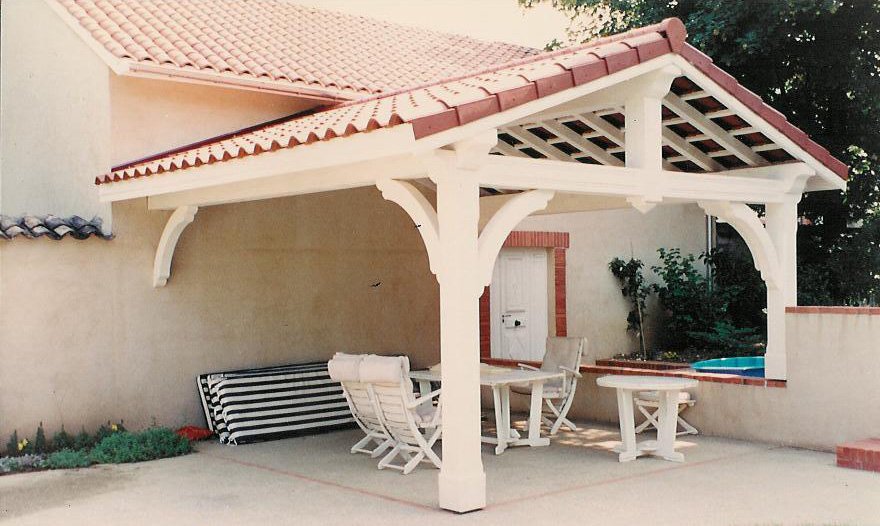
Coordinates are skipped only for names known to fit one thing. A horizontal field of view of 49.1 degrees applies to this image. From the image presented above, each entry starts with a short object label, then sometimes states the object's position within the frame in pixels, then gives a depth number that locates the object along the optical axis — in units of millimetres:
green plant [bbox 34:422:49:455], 9281
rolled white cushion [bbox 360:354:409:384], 7855
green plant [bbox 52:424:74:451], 9391
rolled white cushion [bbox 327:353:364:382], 8219
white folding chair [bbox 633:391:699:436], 9453
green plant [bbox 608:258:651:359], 15023
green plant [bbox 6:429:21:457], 9195
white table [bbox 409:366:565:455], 8953
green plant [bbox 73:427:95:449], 9461
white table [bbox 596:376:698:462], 8586
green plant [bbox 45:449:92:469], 8789
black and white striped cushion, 9945
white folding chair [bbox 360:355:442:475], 7902
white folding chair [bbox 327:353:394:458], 8250
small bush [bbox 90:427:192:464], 9000
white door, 13781
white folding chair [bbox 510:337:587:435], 9805
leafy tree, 13688
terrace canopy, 6770
